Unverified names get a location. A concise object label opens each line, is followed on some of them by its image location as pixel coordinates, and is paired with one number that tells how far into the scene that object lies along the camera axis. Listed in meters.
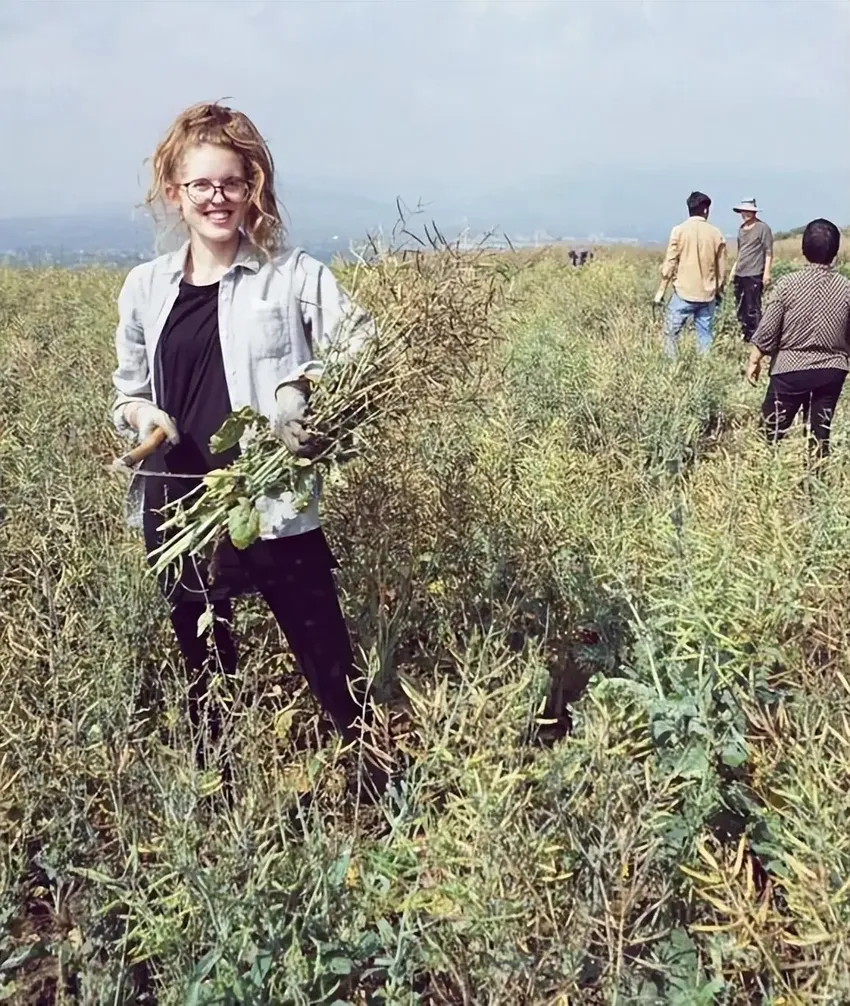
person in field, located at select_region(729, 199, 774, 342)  9.47
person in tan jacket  7.60
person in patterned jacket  5.05
